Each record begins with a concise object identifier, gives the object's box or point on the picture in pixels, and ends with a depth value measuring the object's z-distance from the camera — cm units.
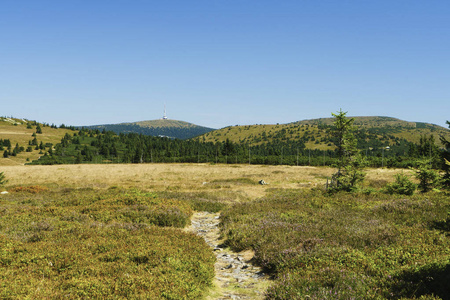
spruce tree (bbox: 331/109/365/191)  2206
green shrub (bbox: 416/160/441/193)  2142
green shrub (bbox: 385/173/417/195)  1914
